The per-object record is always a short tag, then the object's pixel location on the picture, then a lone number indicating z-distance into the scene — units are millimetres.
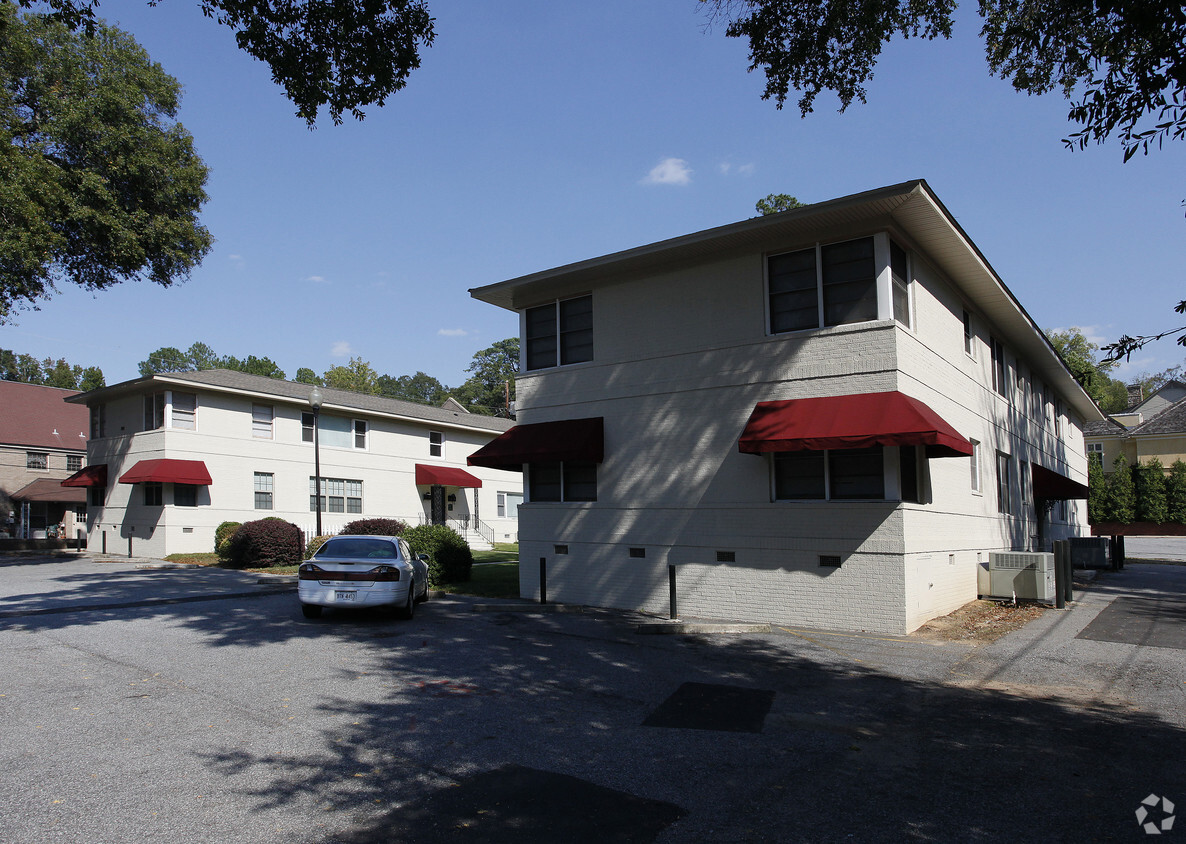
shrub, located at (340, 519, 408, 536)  19297
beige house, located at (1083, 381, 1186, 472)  49219
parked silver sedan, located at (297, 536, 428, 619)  12406
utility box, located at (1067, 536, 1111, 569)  22547
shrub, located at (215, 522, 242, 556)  26938
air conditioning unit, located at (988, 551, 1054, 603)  14656
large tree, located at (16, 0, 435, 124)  9266
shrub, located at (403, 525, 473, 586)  18453
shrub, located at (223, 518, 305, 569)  23906
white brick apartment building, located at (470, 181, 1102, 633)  12133
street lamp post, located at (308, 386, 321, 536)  20938
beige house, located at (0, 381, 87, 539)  38750
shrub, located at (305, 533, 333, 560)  21109
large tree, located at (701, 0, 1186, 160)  9188
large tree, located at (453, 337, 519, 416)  95875
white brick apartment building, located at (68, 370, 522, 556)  28203
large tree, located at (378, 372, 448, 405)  121562
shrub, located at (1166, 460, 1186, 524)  45562
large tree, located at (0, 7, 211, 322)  22297
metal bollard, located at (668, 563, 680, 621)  13305
